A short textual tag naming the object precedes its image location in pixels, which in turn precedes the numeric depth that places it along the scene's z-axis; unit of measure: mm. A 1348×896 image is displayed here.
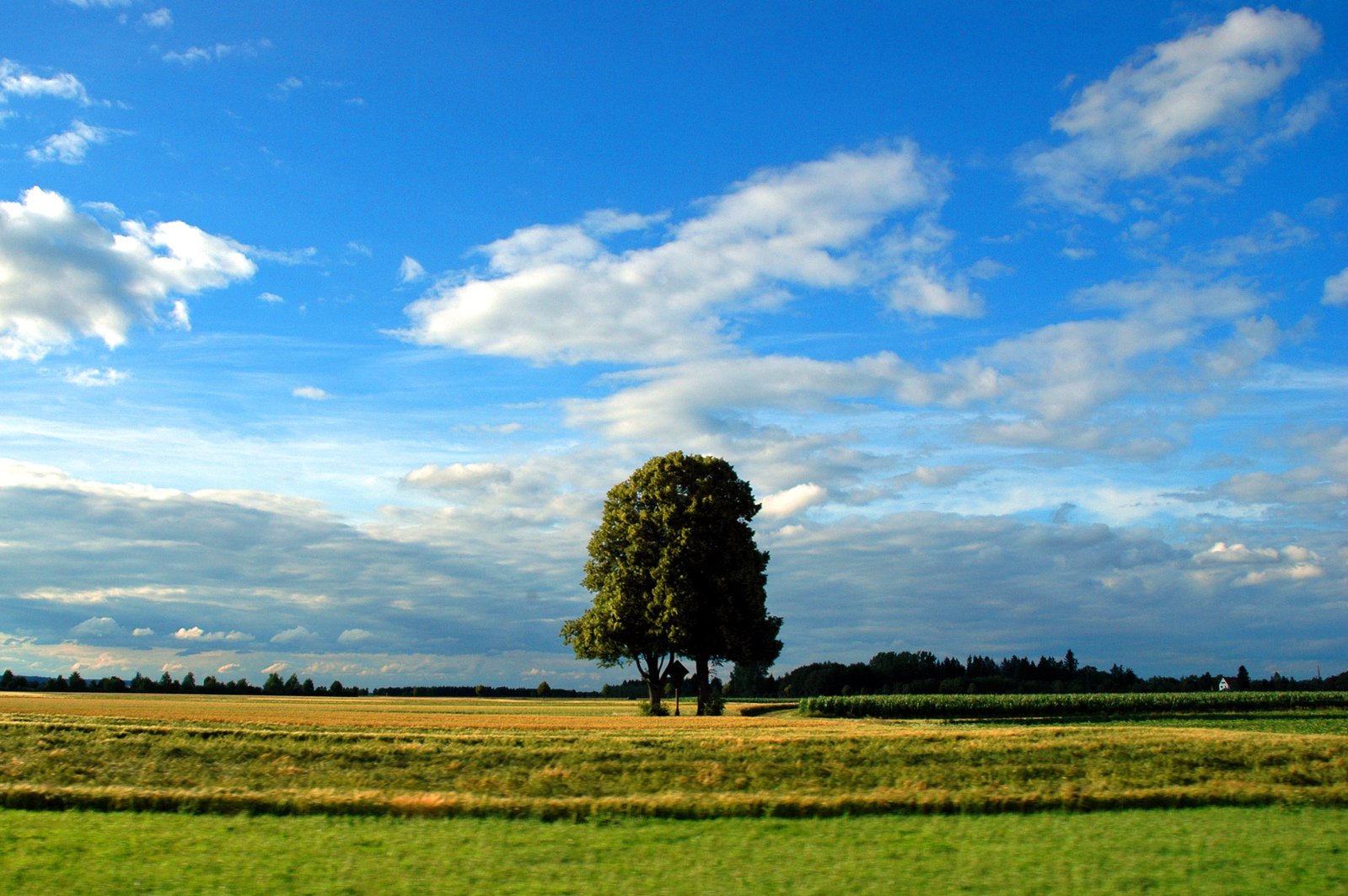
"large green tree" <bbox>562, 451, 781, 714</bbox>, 47188
